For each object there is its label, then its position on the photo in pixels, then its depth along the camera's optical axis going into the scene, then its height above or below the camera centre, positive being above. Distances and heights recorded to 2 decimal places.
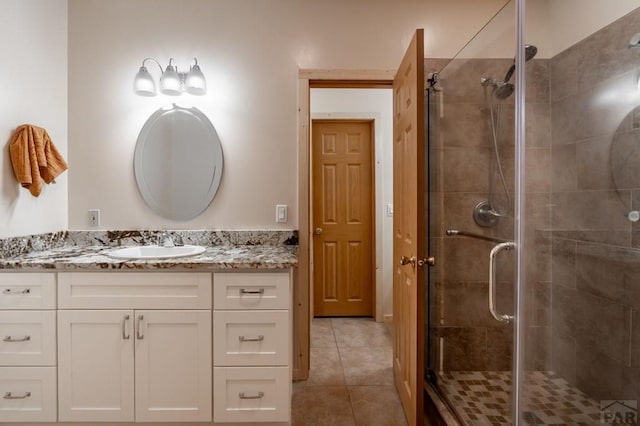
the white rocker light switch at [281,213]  2.43 -0.01
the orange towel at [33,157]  1.96 +0.30
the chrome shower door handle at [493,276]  1.60 -0.28
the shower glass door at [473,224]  1.68 -0.06
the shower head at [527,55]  1.52 +0.66
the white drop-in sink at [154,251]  2.03 -0.22
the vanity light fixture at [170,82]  2.30 +0.81
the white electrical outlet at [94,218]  2.41 -0.04
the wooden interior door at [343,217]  3.72 -0.05
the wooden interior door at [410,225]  1.73 -0.07
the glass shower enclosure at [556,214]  1.52 -0.01
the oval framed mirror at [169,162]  2.42 +0.33
